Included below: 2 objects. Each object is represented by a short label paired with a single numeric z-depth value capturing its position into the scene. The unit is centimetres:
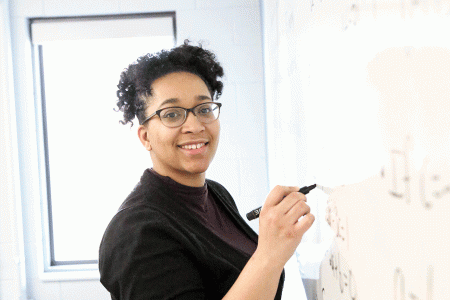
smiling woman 64
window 251
